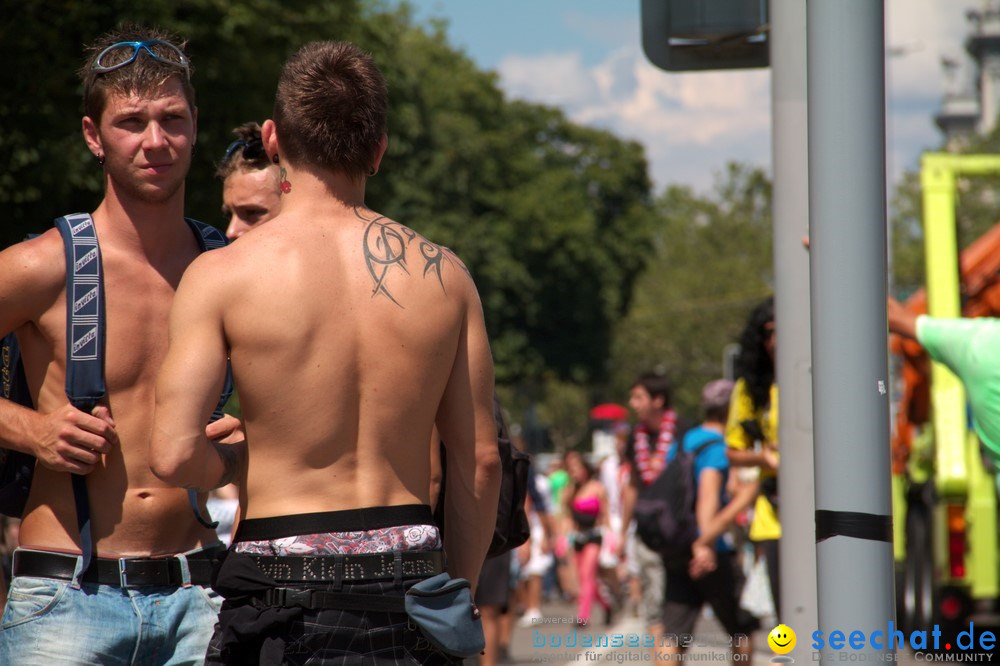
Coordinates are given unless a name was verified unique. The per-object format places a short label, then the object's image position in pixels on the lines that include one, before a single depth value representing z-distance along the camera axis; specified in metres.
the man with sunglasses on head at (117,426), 6.80
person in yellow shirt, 15.72
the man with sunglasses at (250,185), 8.92
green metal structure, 22.27
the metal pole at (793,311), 9.03
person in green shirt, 9.76
